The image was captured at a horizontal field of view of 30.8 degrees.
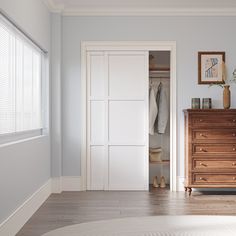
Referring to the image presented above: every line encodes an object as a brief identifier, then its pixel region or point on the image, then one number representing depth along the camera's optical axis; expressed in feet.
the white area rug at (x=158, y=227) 11.43
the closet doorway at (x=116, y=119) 19.33
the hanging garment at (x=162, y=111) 20.44
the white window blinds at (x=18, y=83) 11.77
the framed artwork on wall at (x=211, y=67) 19.13
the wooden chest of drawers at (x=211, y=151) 17.83
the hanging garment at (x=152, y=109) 20.25
